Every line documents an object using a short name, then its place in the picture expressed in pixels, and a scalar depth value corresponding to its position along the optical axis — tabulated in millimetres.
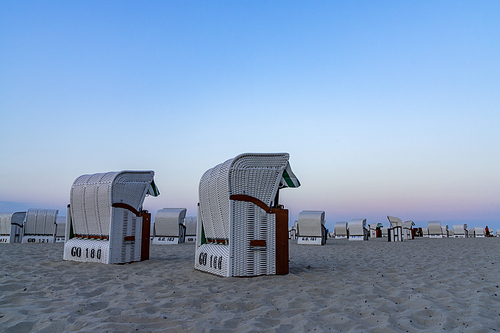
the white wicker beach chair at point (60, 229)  20512
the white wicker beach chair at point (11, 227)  19625
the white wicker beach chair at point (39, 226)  20172
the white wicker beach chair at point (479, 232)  37219
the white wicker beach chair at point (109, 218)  9992
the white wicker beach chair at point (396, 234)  24645
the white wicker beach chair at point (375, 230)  36812
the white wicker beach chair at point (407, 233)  28081
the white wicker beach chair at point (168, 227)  19953
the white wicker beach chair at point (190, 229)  23031
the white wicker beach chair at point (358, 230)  26406
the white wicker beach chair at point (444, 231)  34500
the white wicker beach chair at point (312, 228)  19680
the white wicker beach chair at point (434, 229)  33500
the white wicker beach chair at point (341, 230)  30859
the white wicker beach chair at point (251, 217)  7480
